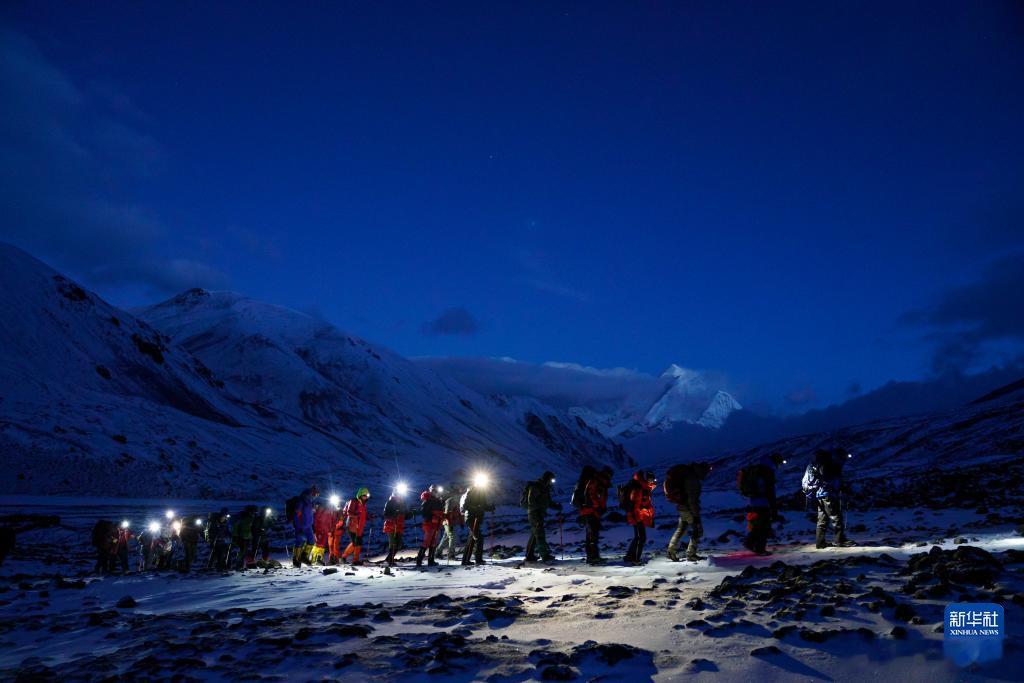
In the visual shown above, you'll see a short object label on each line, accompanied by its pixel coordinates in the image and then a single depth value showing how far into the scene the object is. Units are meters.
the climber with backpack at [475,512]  16.72
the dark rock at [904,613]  6.13
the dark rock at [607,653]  5.96
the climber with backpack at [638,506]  14.19
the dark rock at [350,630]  7.71
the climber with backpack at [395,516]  19.12
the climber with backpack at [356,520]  19.97
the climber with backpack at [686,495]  13.67
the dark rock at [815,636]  5.89
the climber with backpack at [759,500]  13.82
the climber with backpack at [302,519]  18.88
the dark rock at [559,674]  5.59
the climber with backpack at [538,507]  15.87
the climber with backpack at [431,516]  17.38
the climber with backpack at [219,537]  20.55
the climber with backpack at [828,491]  13.76
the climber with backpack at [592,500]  14.40
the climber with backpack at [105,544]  22.36
